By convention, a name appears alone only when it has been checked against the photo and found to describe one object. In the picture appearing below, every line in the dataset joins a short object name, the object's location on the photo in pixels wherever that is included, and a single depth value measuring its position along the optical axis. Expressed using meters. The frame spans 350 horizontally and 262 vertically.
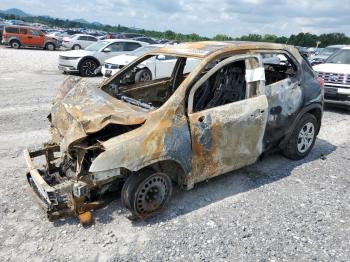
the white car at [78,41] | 30.94
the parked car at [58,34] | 40.69
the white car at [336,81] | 9.41
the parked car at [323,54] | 18.34
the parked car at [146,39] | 29.36
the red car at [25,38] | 29.59
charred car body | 3.81
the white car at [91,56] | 15.55
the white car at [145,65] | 11.66
